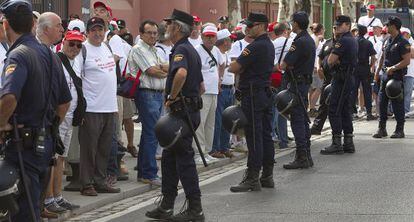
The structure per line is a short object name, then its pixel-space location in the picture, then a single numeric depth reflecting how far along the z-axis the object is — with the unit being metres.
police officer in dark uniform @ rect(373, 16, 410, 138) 15.66
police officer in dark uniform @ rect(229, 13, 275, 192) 10.30
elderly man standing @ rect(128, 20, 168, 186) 10.70
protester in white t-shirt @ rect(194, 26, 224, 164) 12.78
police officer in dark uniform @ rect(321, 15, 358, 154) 13.44
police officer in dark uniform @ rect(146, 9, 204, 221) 8.69
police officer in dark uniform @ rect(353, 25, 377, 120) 18.95
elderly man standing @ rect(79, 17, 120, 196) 9.88
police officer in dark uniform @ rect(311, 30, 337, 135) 14.68
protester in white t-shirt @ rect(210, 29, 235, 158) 13.52
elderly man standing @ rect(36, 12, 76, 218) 8.21
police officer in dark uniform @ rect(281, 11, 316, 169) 12.02
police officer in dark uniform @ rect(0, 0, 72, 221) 6.29
